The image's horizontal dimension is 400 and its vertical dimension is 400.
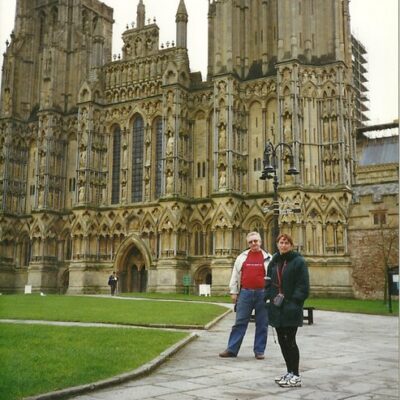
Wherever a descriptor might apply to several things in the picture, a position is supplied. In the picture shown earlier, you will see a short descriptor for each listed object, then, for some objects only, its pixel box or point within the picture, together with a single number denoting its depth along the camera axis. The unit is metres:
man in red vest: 10.71
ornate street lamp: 20.22
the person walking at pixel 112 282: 41.03
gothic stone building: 38.66
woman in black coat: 7.95
